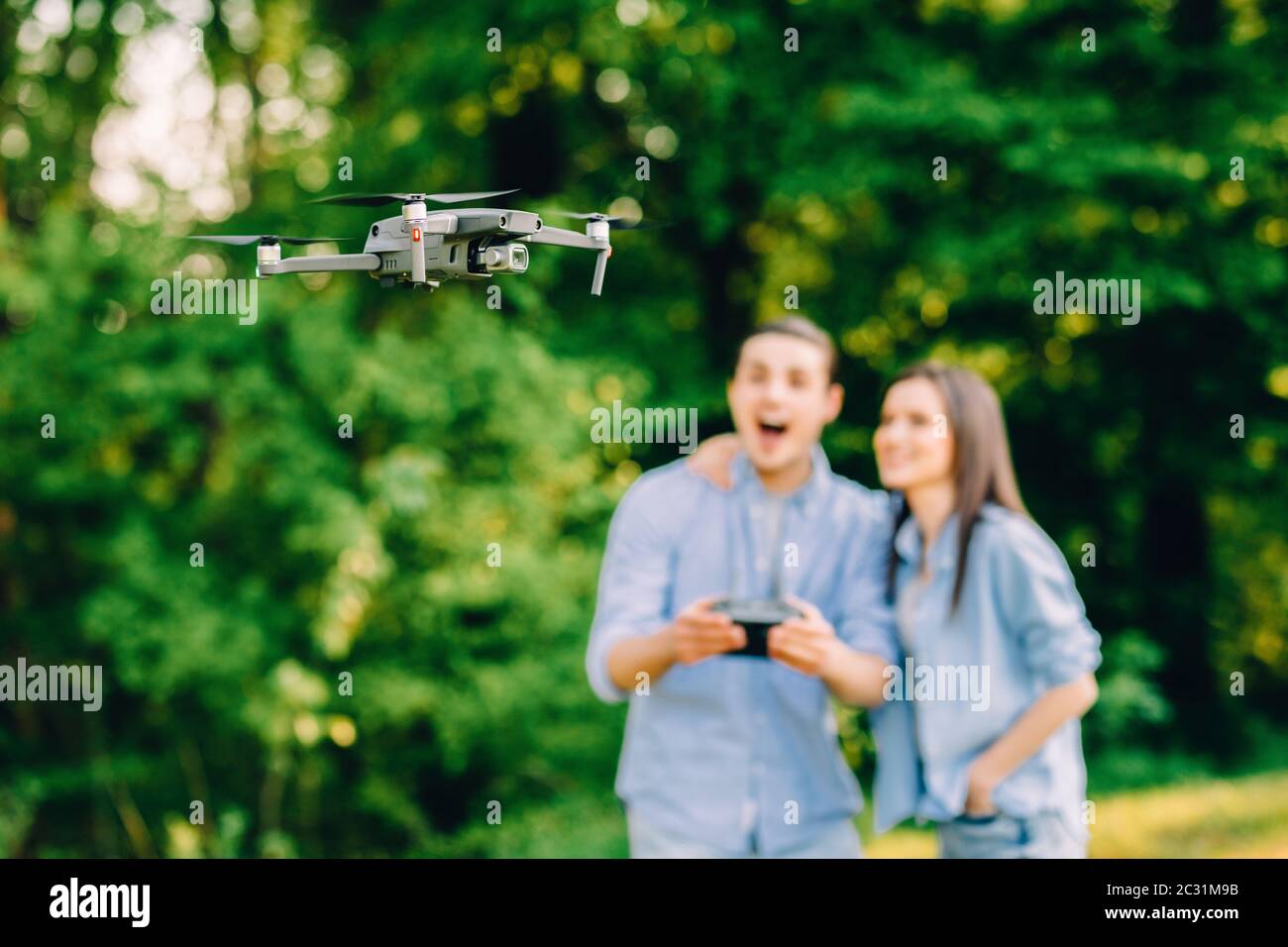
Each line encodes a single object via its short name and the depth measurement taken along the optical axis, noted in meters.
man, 3.08
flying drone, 1.79
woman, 2.92
